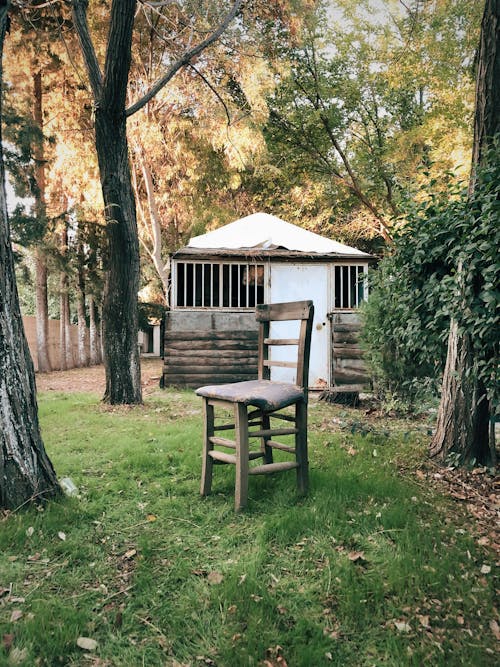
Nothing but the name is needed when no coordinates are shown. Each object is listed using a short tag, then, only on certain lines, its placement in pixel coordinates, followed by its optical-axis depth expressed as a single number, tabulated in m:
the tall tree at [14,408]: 3.29
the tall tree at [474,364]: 4.39
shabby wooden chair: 3.38
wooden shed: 10.81
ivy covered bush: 3.84
